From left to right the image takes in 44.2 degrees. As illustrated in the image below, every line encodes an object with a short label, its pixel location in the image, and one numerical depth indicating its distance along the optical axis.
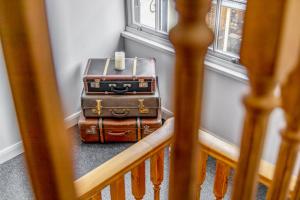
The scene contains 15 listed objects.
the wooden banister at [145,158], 1.04
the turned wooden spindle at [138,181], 1.25
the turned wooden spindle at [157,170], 1.29
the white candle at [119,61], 2.80
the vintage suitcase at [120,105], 2.78
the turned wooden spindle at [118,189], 1.15
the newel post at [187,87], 0.38
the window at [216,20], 2.54
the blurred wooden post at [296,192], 0.74
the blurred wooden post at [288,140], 0.55
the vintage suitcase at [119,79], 2.72
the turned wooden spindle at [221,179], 1.24
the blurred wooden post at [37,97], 0.36
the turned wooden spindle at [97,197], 1.08
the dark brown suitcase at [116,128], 2.84
